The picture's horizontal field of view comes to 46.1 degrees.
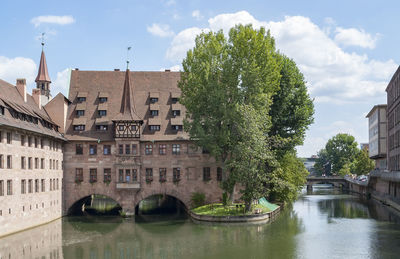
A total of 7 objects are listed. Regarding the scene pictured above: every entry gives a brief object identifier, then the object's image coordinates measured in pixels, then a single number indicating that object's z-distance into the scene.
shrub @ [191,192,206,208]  59.03
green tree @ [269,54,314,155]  62.69
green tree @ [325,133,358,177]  157.12
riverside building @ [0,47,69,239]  43.50
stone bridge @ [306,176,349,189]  122.75
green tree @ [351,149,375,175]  125.94
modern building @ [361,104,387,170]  98.00
